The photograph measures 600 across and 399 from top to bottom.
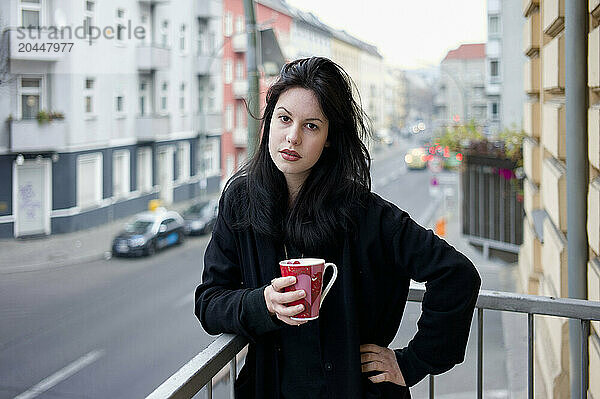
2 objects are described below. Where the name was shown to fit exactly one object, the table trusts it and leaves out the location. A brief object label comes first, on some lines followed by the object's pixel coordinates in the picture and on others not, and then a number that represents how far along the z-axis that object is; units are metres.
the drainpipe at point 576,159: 1.59
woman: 0.88
